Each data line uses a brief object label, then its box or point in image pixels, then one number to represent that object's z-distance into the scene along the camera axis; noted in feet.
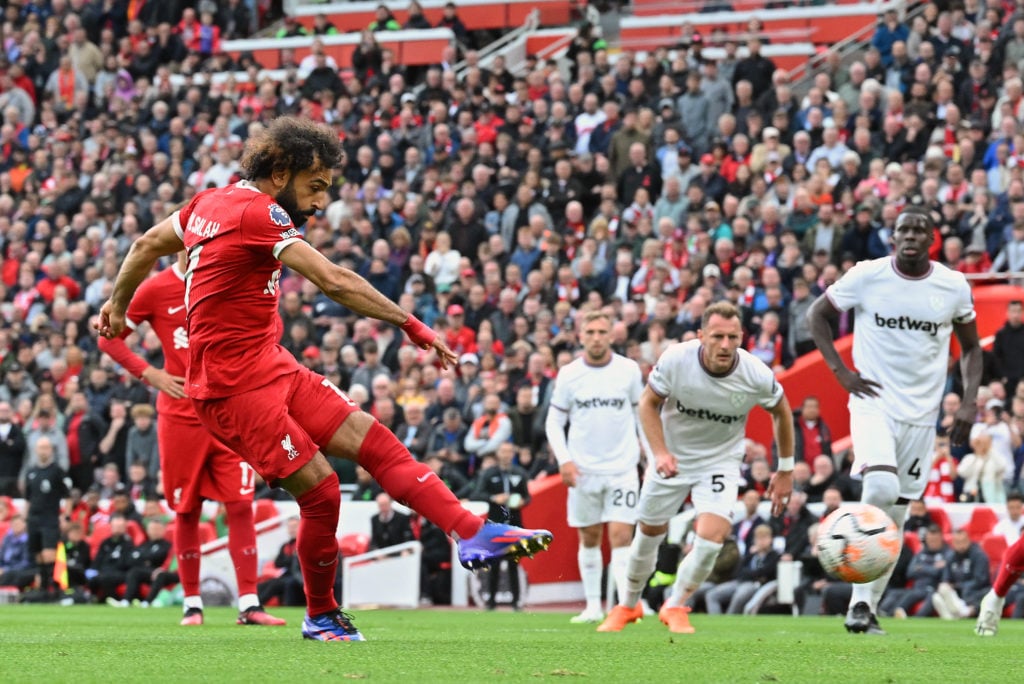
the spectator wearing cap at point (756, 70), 75.66
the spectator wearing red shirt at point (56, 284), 82.23
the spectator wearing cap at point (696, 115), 75.31
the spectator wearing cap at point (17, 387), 74.79
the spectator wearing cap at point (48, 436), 69.92
